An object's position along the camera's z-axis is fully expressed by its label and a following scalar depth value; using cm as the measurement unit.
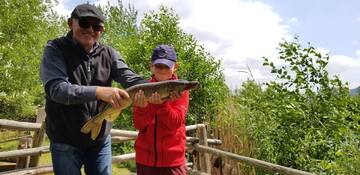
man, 276
